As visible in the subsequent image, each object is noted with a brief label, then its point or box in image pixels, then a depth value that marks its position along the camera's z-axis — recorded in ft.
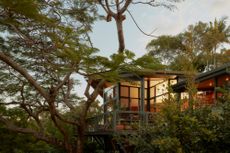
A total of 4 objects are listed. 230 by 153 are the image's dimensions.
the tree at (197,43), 92.56
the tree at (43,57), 27.98
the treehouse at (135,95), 38.04
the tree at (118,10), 40.03
